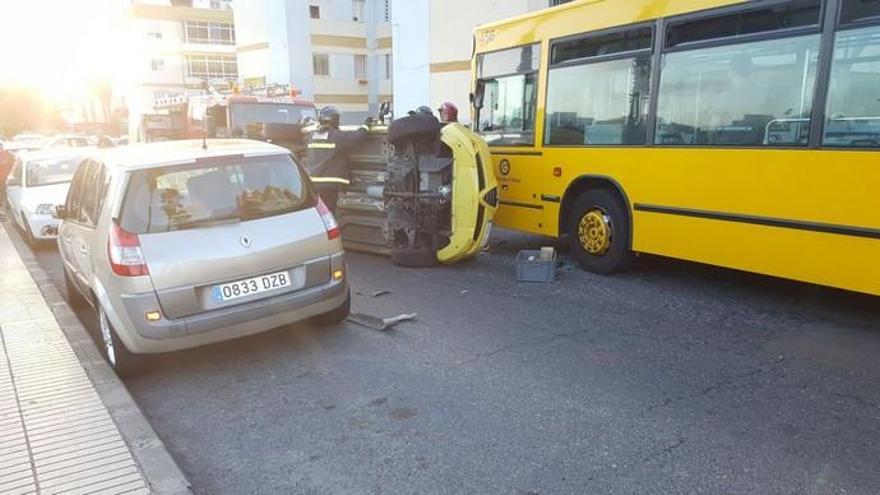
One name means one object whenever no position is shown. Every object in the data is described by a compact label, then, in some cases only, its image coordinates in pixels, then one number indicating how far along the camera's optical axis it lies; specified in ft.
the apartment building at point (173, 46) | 174.19
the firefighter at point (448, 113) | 26.73
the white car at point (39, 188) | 31.50
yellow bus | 16.29
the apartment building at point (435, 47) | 66.85
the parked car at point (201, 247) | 13.83
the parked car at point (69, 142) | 70.90
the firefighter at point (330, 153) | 27.30
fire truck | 38.09
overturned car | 23.79
